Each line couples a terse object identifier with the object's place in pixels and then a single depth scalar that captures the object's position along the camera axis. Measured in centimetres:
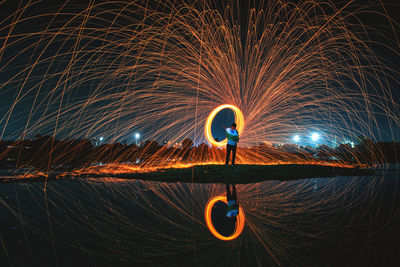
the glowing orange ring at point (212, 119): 1664
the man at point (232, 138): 1200
